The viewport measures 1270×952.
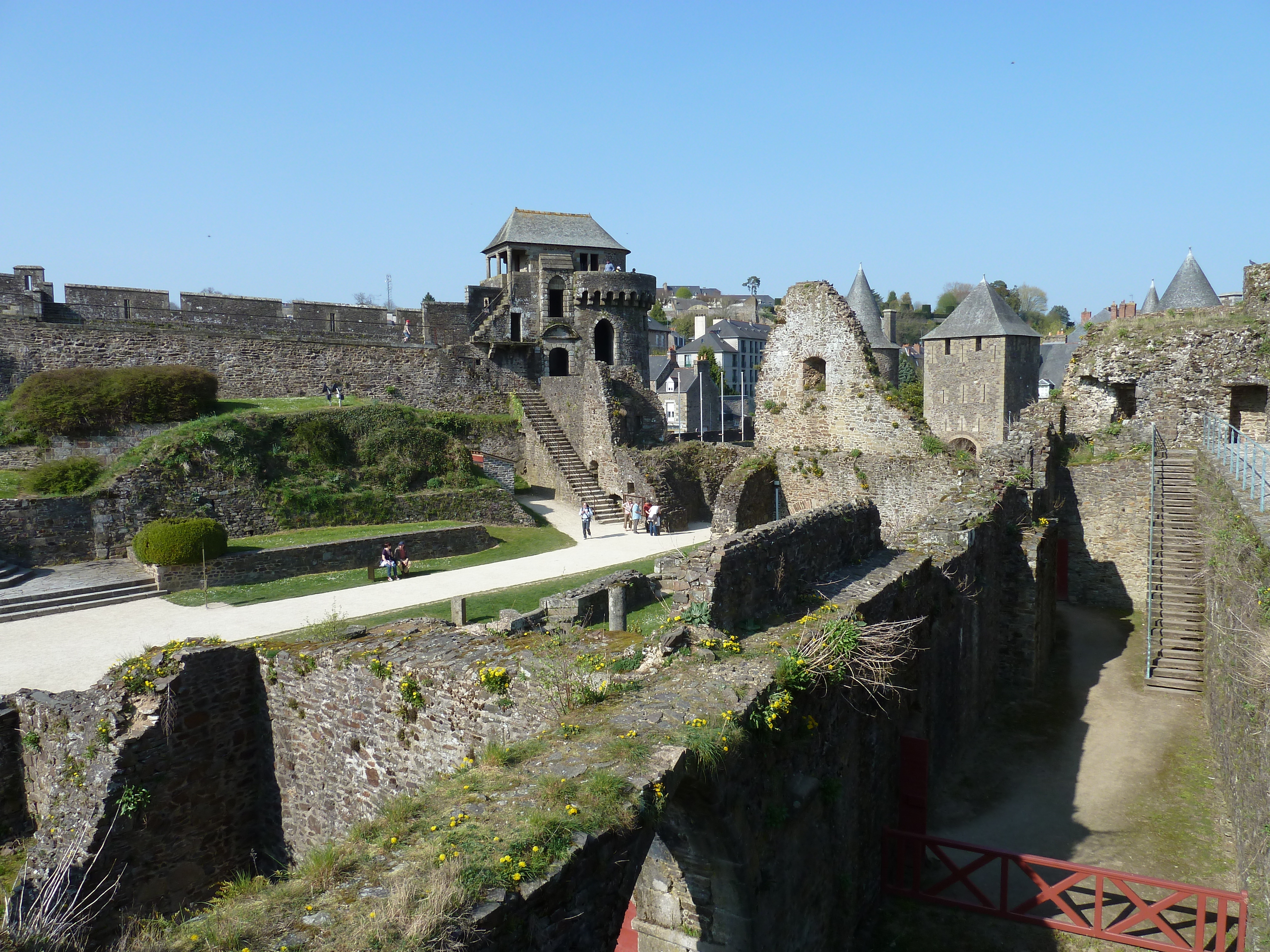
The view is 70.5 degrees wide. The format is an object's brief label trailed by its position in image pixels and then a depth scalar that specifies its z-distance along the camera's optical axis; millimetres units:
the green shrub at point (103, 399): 22344
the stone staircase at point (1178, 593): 13539
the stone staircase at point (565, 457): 28234
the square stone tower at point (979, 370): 48594
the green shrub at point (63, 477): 20172
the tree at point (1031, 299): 133875
